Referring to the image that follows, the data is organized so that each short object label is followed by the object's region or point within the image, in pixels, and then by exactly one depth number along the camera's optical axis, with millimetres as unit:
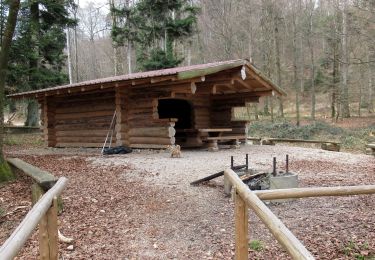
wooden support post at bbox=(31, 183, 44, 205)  5267
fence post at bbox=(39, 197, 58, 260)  2938
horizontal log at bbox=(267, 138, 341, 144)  14102
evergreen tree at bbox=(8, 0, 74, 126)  15649
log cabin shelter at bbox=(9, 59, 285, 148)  11789
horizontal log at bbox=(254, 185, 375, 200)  3162
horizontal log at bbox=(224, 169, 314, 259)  1976
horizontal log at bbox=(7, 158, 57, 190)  5174
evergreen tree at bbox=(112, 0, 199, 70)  21562
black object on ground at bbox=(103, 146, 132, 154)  11898
